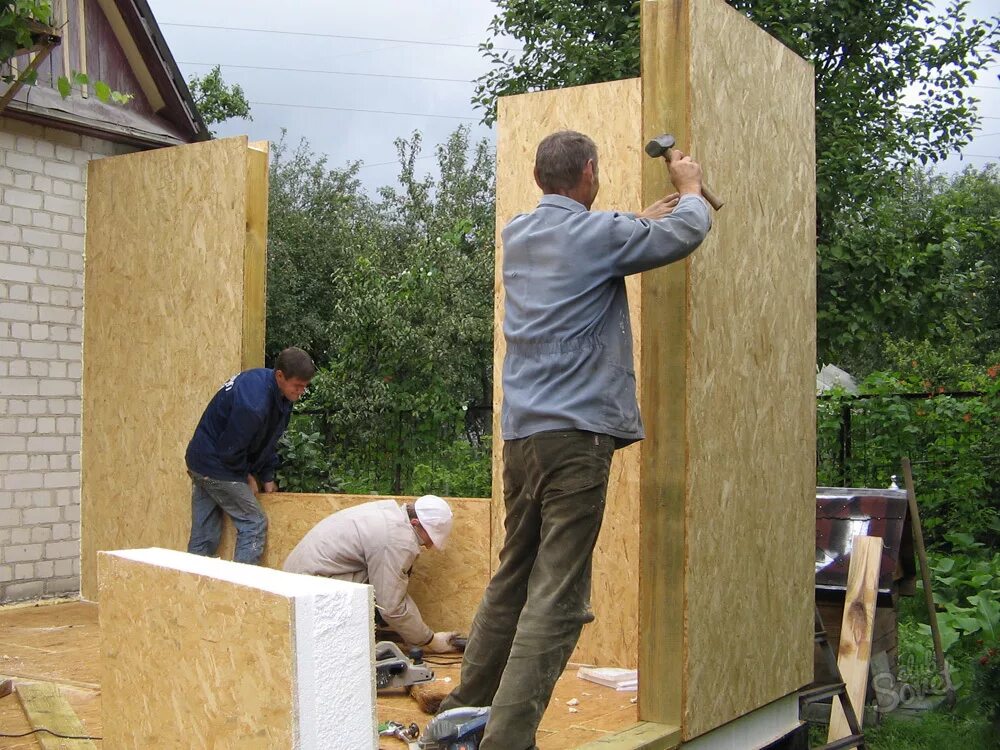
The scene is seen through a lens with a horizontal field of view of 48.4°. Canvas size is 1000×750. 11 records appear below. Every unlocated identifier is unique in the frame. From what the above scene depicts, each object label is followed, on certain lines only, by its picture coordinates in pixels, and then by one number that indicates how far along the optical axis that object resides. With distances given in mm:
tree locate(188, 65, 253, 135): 24578
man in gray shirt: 3430
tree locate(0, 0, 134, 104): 4930
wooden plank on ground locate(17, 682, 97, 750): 4039
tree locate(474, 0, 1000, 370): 8727
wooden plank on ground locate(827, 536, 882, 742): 5262
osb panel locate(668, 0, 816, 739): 4008
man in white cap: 5500
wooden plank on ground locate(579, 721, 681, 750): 3654
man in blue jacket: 6555
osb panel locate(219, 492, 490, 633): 6102
